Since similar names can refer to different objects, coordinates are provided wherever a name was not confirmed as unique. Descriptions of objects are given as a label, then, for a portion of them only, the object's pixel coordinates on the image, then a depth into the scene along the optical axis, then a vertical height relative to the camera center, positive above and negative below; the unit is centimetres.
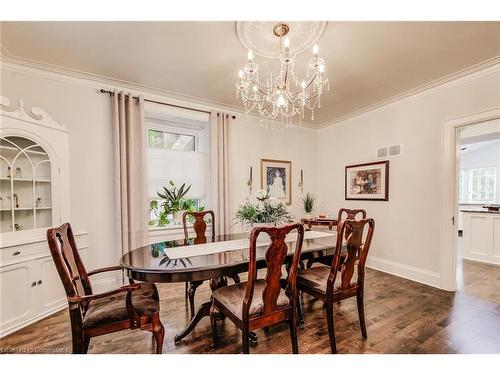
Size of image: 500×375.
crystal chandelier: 188 +129
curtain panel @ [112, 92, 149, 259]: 284 +17
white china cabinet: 206 -21
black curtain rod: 284 +117
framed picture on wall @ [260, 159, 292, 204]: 416 +11
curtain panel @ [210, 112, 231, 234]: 354 +23
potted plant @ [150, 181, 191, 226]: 343 -30
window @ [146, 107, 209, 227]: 341 +42
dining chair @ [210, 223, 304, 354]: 145 -82
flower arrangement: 214 -26
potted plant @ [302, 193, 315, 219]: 447 -42
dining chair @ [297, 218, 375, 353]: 177 -84
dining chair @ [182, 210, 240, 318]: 225 -58
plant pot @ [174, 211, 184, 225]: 339 -47
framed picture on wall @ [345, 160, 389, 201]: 361 +3
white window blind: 338 +24
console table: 370 -65
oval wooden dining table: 151 -57
